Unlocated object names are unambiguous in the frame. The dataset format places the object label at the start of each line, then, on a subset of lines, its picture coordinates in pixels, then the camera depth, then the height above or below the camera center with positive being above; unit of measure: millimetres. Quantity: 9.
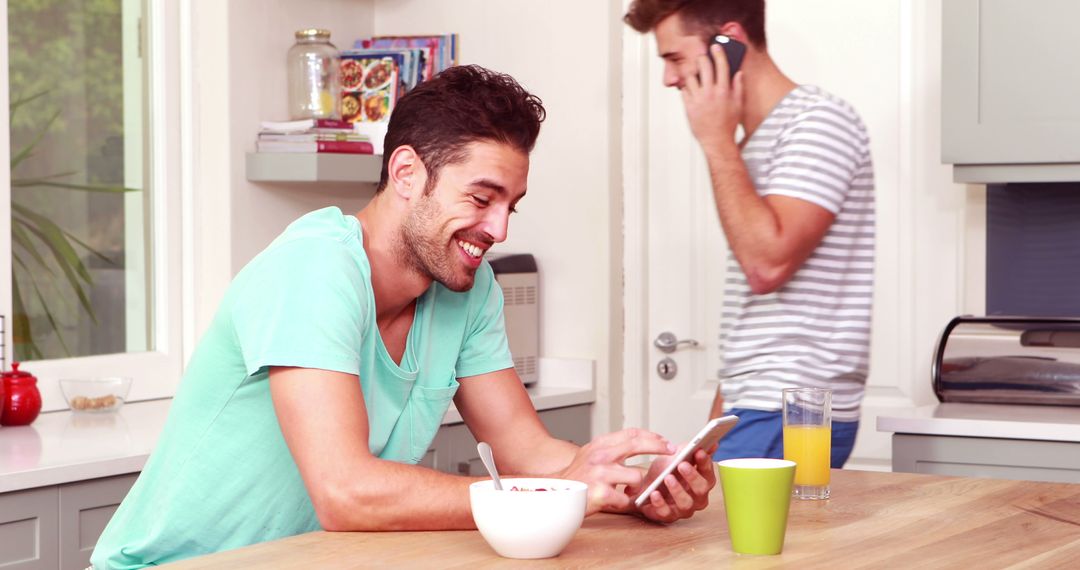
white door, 3207 +94
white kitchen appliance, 3398 -149
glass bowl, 2834 -311
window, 2930 +130
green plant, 2914 -3
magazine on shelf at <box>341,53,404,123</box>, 3510 +440
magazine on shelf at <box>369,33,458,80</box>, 3648 +572
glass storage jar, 3371 +447
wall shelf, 3217 +205
